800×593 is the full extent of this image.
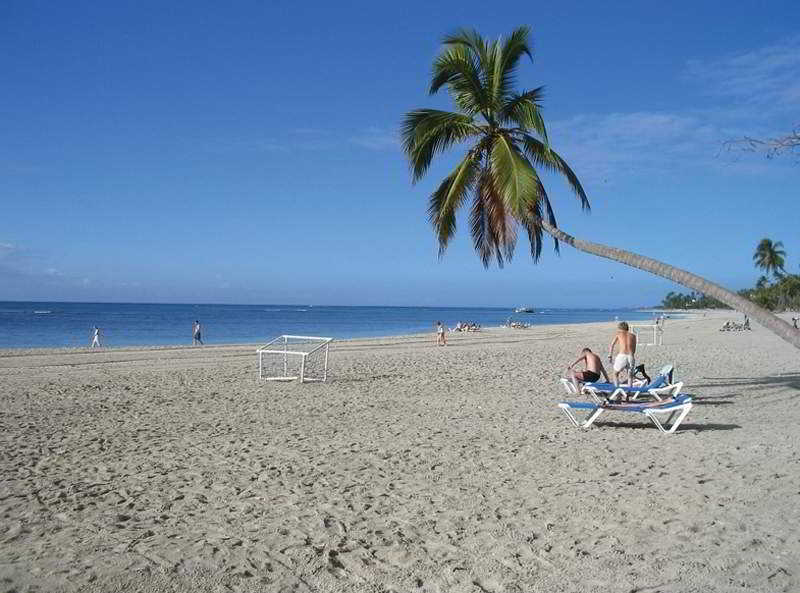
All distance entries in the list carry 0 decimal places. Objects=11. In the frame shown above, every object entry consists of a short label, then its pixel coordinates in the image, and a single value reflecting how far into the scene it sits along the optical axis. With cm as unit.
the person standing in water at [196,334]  3117
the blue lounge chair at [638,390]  921
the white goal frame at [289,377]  1319
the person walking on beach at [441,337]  2941
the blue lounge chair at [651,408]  783
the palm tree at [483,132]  1095
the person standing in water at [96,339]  2881
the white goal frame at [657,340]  2661
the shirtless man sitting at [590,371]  1059
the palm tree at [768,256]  7481
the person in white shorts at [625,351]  1114
